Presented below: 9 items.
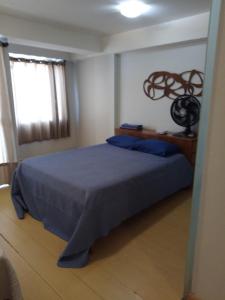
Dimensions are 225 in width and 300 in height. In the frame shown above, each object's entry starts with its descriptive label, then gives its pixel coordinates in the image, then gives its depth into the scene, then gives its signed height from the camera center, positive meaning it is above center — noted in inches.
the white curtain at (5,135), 128.5 -22.7
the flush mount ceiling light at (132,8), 95.0 +37.6
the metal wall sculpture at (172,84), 125.9 +6.2
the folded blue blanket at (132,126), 149.9 -20.7
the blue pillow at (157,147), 119.3 -28.5
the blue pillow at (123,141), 136.1 -28.3
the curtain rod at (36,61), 144.7 +23.6
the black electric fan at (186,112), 122.6 -9.4
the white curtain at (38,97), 148.9 -1.1
